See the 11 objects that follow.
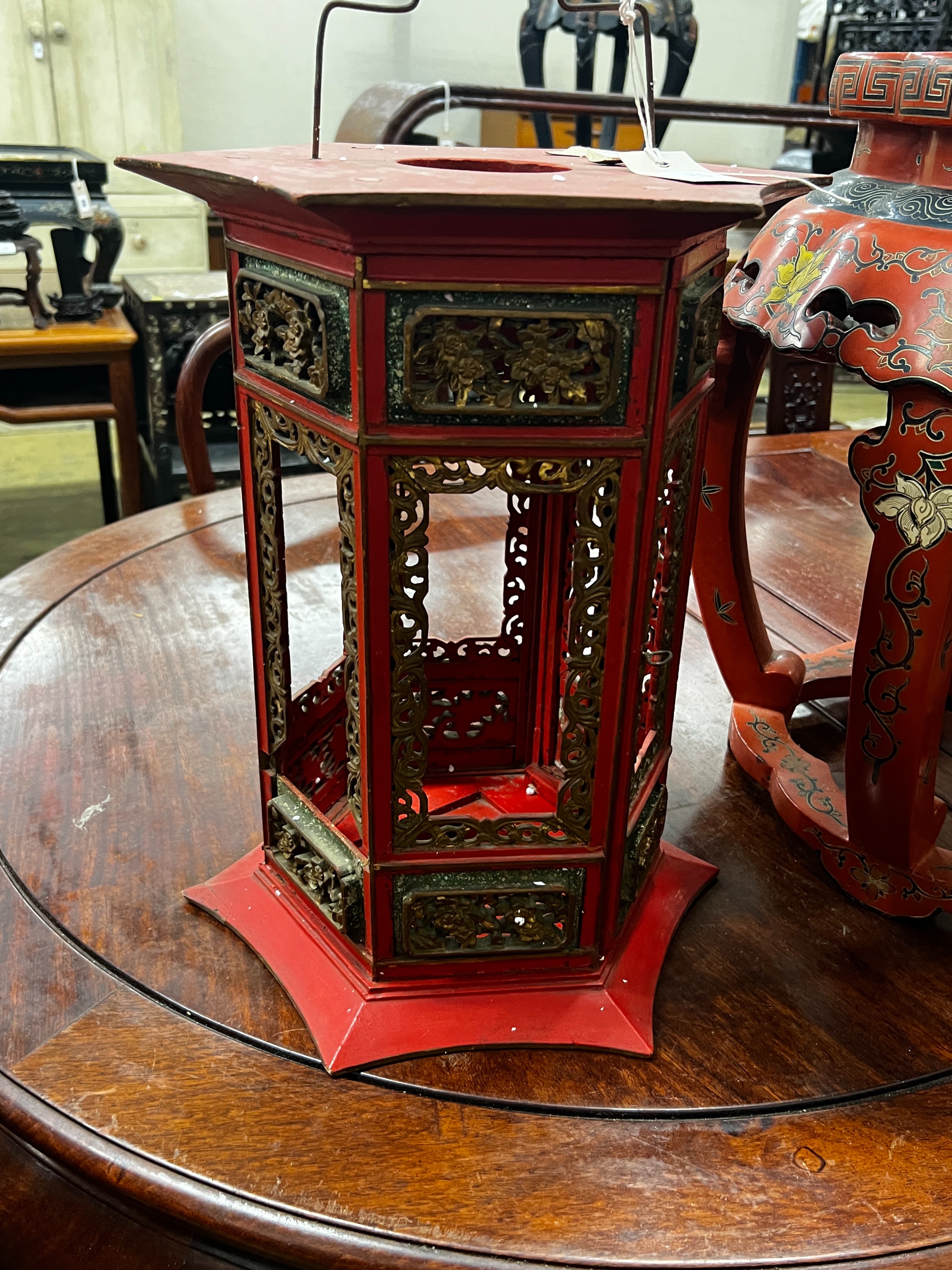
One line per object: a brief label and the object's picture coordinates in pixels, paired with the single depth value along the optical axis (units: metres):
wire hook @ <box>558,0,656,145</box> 0.57
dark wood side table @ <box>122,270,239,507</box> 2.72
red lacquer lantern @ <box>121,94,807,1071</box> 0.51
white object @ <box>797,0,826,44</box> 4.68
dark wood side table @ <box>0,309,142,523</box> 2.59
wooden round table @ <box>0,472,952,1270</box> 0.54
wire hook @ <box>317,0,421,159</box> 0.58
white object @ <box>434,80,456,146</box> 1.89
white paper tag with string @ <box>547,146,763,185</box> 0.57
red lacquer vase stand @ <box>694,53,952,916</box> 0.65
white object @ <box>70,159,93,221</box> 2.69
